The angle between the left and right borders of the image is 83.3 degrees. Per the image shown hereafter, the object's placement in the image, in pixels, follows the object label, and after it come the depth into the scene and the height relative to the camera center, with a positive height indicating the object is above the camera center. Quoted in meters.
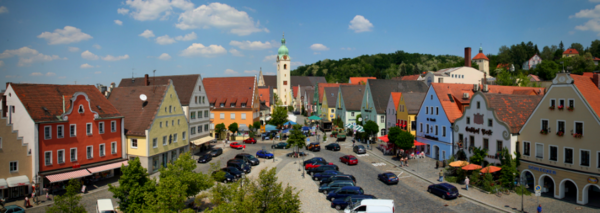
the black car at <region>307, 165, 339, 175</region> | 36.47 -7.34
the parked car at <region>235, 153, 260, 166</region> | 42.34 -7.21
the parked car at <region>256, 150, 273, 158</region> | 46.28 -7.24
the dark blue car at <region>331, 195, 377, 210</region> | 26.13 -7.83
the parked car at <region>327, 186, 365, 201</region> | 27.66 -7.55
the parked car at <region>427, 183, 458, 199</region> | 28.36 -7.71
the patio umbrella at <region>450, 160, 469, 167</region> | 34.66 -6.57
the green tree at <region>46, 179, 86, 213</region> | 21.11 -6.49
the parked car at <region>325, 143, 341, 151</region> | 51.47 -7.01
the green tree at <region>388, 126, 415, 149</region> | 42.91 -5.04
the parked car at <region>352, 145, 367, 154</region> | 48.53 -7.03
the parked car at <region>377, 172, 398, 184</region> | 32.91 -7.62
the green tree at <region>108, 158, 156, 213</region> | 24.03 -6.23
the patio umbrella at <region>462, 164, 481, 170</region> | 33.16 -6.59
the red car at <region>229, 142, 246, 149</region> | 53.41 -6.91
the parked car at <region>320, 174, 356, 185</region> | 31.92 -7.34
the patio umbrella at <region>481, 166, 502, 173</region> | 31.76 -6.53
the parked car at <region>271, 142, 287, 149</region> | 54.28 -7.02
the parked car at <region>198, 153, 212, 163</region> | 44.84 -7.52
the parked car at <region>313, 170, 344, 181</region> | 33.78 -7.40
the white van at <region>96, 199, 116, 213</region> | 24.73 -7.72
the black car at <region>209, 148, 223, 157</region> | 47.72 -7.16
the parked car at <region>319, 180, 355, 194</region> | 29.95 -7.53
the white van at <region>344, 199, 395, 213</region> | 22.80 -7.24
